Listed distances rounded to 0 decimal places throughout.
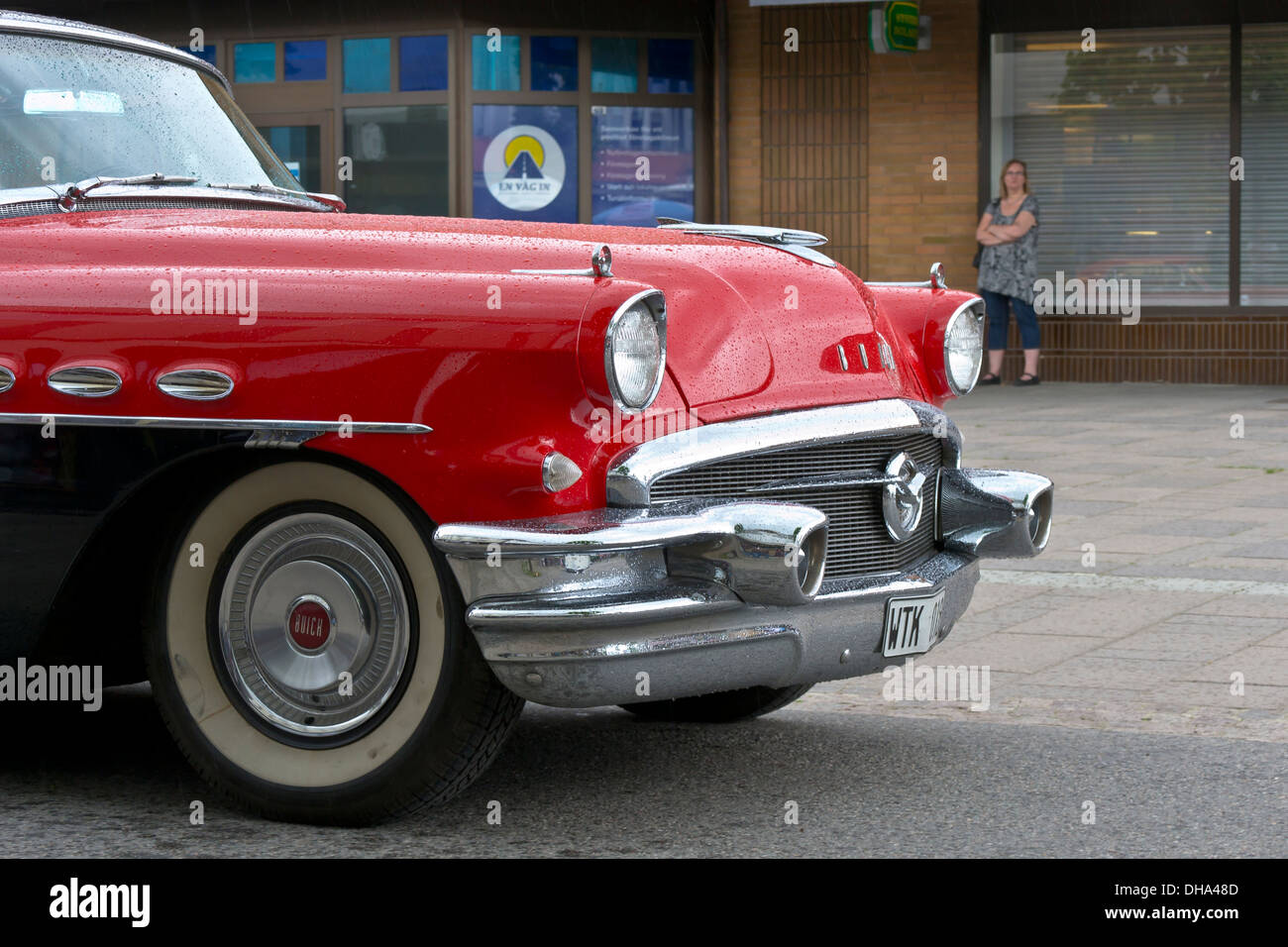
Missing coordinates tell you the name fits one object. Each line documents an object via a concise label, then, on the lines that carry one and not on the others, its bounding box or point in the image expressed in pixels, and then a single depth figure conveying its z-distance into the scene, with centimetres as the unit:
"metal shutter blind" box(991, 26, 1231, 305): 1559
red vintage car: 365
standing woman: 1546
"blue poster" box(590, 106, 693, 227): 1670
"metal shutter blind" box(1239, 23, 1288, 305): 1544
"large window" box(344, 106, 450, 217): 1666
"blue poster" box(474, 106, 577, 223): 1659
